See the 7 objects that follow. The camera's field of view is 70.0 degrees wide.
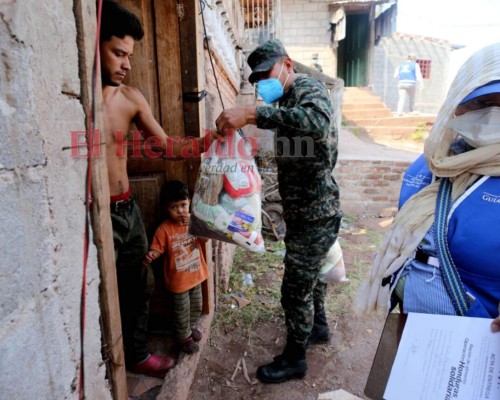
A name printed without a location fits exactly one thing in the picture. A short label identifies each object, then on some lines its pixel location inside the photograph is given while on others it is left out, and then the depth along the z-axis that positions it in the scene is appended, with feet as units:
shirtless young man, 5.73
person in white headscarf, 3.66
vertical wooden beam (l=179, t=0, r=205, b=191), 7.37
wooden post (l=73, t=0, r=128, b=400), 3.66
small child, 7.56
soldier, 6.81
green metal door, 46.39
